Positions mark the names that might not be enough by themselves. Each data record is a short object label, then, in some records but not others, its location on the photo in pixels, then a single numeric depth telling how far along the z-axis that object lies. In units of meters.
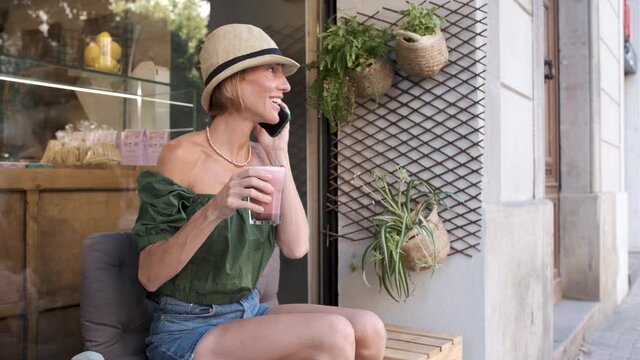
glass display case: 3.68
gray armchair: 2.25
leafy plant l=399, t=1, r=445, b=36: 2.85
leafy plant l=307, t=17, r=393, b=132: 2.98
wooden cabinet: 2.80
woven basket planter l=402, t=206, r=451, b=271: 2.86
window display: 2.88
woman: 1.87
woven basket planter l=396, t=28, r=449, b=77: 2.81
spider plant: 2.88
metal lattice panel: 3.01
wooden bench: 2.58
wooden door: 5.76
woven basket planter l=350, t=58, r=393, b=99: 2.98
